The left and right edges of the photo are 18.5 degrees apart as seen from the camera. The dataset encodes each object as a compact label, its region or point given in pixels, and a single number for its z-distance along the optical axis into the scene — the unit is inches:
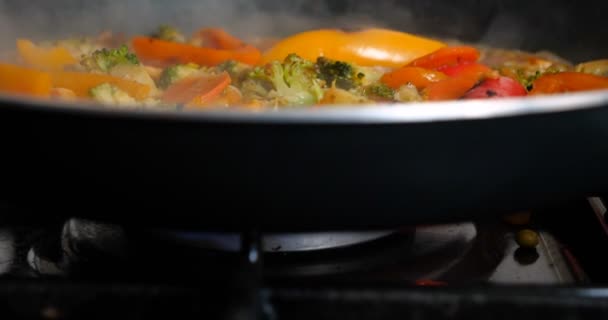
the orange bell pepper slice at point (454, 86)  25.0
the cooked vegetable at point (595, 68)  26.5
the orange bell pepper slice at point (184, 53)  27.4
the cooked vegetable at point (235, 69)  25.5
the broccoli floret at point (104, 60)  25.2
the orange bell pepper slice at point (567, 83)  24.4
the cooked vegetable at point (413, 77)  25.5
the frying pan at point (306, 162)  20.7
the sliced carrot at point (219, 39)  28.6
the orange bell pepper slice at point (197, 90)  24.3
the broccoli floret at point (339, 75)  25.3
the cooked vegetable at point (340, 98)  24.3
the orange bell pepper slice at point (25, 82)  23.5
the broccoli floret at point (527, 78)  25.3
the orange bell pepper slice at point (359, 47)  27.7
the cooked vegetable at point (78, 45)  27.8
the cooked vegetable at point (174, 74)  25.5
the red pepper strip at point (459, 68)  25.8
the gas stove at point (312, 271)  21.7
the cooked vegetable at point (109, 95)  24.0
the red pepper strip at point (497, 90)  24.1
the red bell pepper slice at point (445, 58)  26.5
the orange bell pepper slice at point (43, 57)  26.5
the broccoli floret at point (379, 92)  25.1
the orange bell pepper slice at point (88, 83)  24.5
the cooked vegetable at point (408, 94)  24.9
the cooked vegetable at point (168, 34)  28.9
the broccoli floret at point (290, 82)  24.4
